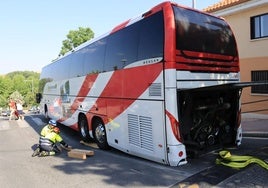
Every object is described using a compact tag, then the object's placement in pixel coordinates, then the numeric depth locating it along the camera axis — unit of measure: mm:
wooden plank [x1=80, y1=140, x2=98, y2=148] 6806
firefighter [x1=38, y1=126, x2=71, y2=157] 6146
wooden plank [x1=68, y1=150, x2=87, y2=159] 5635
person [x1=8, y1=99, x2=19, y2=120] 14419
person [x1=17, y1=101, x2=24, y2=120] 14398
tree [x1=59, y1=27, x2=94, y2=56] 31311
